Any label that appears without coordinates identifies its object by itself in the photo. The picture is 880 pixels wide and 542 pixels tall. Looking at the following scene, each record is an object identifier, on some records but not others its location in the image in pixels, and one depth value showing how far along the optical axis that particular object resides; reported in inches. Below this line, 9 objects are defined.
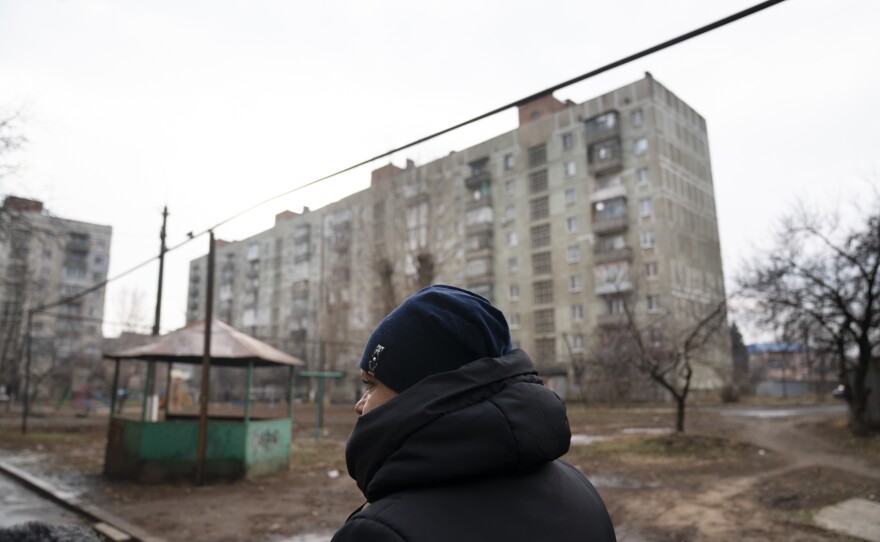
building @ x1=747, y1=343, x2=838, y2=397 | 1902.1
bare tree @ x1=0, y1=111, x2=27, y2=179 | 502.6
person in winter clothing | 42.1
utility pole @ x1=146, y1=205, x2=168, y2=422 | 508.4
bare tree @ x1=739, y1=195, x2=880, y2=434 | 617.3
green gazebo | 431.5
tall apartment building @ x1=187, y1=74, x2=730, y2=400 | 1697.8
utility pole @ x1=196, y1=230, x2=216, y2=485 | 420.5
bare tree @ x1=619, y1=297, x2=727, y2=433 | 604.1
